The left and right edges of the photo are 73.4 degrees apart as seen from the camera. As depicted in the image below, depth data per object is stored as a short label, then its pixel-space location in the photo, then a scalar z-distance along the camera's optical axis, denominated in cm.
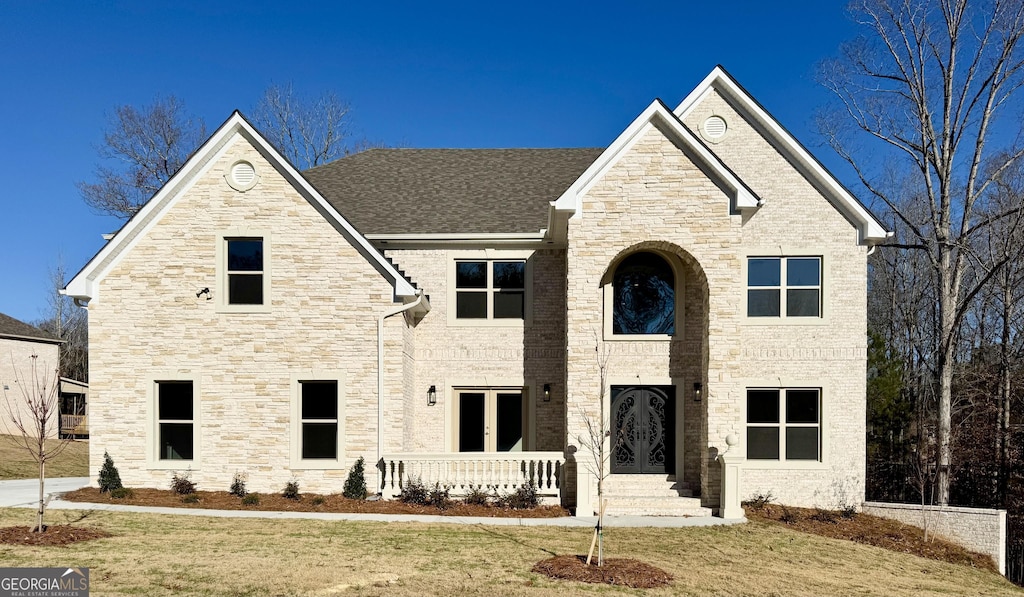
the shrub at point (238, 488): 1475
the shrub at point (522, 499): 1430
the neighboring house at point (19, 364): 3541
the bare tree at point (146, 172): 3275
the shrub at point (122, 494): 1430
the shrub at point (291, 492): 1461
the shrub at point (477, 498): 1448
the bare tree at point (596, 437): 1396
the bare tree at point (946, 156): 1758
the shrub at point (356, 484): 1453
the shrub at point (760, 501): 1513
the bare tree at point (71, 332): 5177
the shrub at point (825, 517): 1454
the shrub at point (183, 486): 1470
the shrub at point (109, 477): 1467
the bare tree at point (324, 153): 3635
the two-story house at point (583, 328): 1448
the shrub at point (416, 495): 1443
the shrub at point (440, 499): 1426
